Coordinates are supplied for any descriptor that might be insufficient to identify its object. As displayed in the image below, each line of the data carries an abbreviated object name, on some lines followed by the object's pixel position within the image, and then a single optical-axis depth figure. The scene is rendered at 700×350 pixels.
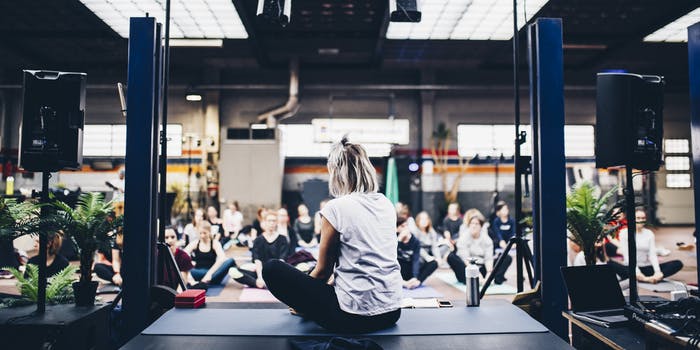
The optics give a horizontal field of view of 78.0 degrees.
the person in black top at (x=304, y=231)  8.13
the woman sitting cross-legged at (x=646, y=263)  5.18
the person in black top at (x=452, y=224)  8.33
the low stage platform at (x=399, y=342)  2.08
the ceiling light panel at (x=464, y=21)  7.10
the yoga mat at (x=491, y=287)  5.13
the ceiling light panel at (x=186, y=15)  7.00
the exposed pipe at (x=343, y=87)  10.10
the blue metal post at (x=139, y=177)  2.87
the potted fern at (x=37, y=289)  2.93
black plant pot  2.91
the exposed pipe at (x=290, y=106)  10.34
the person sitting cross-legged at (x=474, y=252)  5.68
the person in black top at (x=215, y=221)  8.99
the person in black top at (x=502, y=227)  7.75
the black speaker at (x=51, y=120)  2.76
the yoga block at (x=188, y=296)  2.78
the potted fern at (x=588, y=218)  3.36
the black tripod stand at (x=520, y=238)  3.15
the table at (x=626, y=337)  1.89
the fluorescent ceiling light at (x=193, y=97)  9.89
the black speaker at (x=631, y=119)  2.48
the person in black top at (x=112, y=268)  5.02
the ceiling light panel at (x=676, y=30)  7.80
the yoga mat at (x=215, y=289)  5.06
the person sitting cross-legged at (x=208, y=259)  5.43
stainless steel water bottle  2.86
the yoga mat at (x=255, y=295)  4.77
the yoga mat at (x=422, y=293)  4.95
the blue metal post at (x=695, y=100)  2.49
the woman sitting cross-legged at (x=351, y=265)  2.13
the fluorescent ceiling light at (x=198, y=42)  8.88
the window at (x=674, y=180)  11.97
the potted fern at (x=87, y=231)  2.93
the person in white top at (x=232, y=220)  9.49
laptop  2.49
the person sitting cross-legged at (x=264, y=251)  5.35
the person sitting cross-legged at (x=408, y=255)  5.35
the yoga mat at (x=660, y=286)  4.84
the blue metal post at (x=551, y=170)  2.94
